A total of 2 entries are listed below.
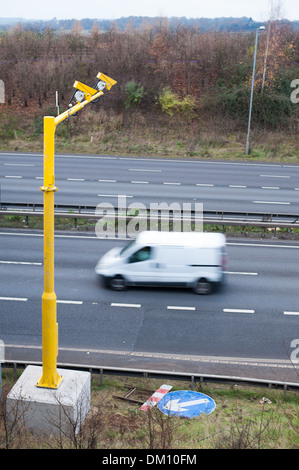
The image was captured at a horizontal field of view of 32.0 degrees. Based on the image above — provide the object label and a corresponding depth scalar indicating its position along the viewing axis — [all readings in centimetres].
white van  1479
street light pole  3474
